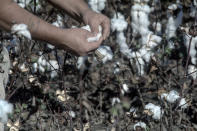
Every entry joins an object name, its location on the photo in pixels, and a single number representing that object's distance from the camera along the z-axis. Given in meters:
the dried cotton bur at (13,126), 3.09
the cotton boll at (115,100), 3.92
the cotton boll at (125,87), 3.91
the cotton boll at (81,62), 4.19
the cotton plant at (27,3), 4.36
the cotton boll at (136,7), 4.32
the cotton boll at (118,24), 3.99
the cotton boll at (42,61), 4.01
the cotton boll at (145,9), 4.32
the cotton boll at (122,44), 4.12
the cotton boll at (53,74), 4.16
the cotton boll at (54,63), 4.07
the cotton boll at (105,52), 3.37
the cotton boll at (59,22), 4.02
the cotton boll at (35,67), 3.95
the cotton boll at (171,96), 3.16
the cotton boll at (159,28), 4.84
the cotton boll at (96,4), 4.54
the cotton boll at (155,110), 3.17
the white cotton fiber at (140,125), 3.10
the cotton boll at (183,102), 3.35
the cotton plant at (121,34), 4.00
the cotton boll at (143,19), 4.39
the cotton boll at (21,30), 2.23
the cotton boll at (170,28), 4.62
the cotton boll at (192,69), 4.01
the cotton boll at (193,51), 4.16
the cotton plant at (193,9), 4.47
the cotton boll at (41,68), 4.06
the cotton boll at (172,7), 4.14
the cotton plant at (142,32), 3.79
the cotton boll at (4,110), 2.48
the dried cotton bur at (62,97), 3.18
